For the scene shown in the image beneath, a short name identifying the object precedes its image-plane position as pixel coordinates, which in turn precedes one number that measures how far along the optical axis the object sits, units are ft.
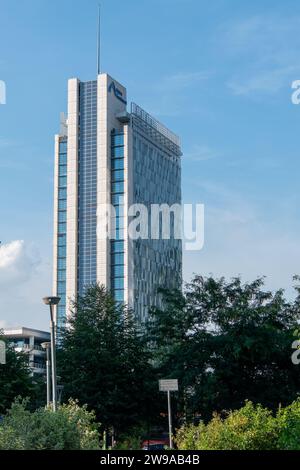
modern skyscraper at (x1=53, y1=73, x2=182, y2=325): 418.72
